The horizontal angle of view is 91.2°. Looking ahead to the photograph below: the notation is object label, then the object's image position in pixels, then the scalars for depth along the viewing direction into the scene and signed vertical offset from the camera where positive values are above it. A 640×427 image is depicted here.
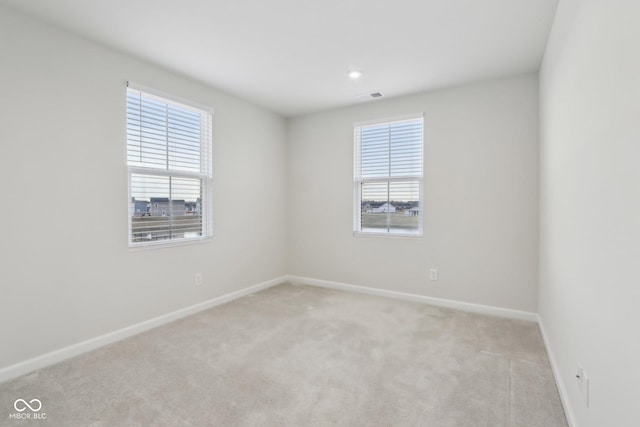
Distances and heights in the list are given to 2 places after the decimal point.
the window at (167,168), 2.89 +0.42
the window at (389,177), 3.82 +0.43
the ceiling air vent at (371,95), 3.72 +1.40
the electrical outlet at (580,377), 1.52 -0.82
